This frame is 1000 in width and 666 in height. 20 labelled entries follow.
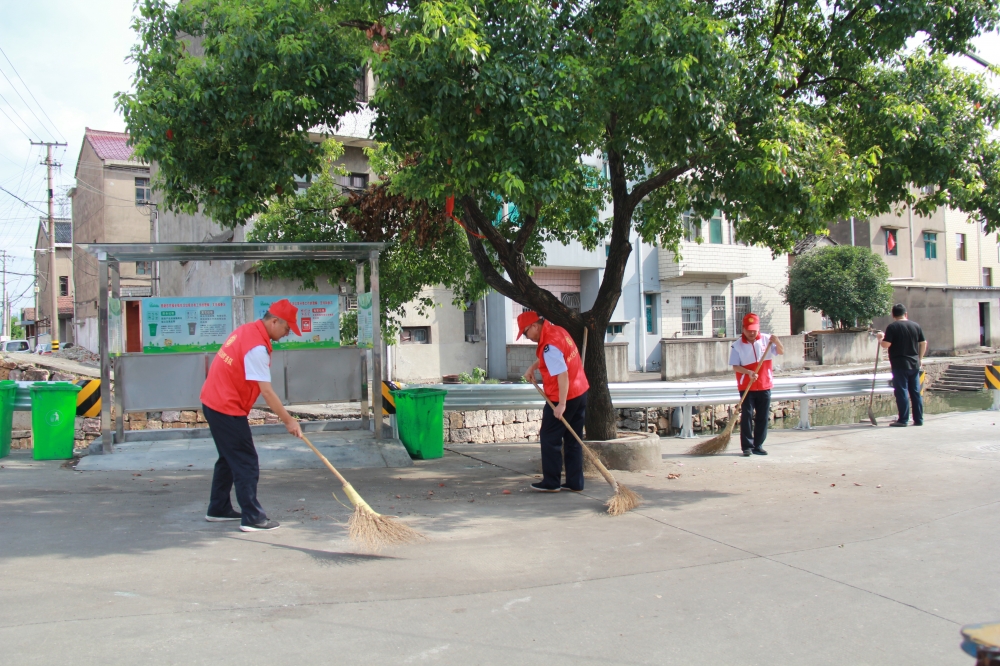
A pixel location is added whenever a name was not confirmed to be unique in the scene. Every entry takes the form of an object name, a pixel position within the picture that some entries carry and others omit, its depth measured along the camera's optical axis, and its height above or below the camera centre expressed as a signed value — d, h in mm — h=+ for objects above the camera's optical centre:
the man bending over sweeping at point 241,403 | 5836 -340
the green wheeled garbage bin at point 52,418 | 8859 -641
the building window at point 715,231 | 25891 +4034
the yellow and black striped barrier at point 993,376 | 12695 -580
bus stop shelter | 8789 -63
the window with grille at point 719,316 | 26828 +1150
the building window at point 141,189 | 35469 +8097
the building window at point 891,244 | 34906 +4660
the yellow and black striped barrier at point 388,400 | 10047 -584
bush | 25859 +2099
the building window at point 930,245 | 37188 +4823
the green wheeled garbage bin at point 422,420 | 9578 -831
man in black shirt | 11242 -208
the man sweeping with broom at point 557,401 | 7301 -483
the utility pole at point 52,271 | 35744 +4716
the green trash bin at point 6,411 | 9133 -560
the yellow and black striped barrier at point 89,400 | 9203 -445
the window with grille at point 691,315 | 25969 +1169
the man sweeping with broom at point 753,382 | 9461 -426
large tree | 6734 +2389
